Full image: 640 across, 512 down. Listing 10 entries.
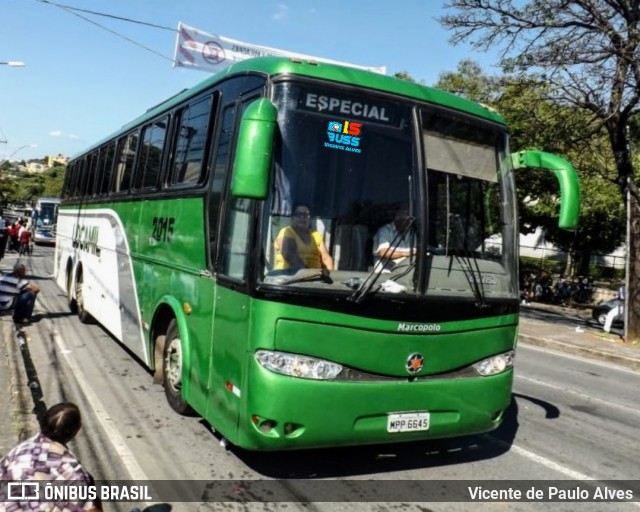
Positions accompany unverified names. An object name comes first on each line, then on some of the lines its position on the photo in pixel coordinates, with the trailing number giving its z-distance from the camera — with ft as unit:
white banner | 65.77
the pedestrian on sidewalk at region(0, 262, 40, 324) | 35.65
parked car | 61.83
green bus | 14.03
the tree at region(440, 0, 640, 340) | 47.36
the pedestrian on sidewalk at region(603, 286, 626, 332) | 54.27
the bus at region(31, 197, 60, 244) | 138.21
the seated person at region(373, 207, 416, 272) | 14.87
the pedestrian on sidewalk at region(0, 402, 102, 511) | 10.27
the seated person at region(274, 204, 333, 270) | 14.28
